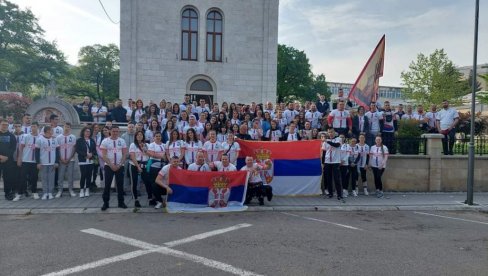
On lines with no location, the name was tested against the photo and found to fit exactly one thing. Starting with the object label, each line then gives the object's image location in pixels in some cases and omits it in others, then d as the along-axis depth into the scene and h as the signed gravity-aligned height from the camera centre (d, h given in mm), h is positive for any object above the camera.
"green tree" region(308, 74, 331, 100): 64438 +8260
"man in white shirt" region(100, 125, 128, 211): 9234 -799
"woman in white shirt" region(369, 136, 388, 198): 11641 -744
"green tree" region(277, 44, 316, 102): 57500 +9065
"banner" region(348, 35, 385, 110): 14797 +2335
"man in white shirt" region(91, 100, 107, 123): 13781 +521
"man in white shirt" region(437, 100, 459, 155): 13320 +381
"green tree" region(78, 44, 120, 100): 62062 +9702
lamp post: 10859 +95
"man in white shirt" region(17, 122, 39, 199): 10195 -858
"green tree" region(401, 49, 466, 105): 35781 +5385
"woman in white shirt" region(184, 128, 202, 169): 10266 -478
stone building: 23297 +5103
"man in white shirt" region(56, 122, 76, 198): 10414 -793
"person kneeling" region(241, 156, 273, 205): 9914 -1389
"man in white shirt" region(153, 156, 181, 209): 9273 -1343
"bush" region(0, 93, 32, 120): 20047 +1127
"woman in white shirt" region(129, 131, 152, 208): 9539 -850
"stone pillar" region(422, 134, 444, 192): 12805 -972
